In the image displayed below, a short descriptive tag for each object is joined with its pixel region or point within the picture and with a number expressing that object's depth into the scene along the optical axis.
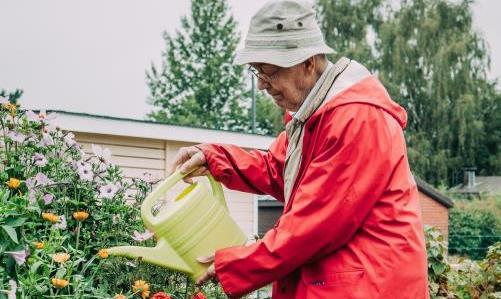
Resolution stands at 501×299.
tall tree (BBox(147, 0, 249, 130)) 34.38
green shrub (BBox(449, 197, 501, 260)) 24.27
